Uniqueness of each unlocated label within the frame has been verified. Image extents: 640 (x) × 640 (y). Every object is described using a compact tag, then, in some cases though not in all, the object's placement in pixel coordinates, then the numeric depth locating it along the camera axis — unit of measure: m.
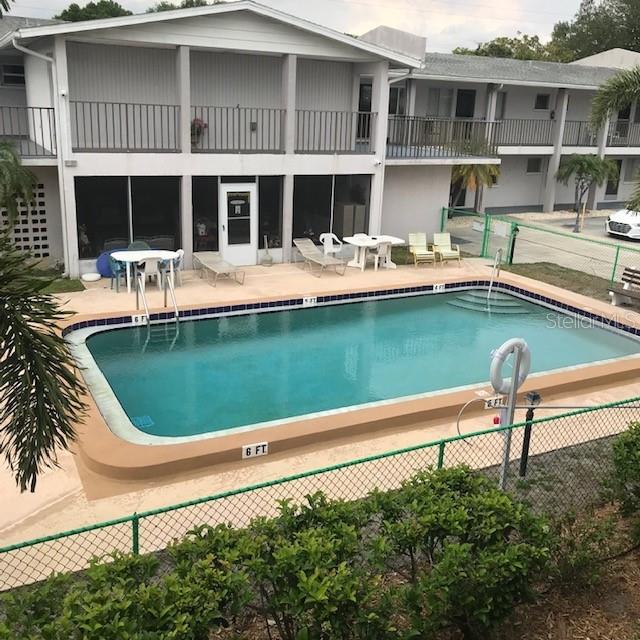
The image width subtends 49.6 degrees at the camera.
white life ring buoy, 6.67
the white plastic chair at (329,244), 17.31
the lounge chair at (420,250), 17.81
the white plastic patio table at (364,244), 17.08
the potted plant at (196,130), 16.80
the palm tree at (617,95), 14.42
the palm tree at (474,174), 22.53
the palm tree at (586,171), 25.53
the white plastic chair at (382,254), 17.28
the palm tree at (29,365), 4.49
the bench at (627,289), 14.76
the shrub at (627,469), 6.05
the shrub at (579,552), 5.25
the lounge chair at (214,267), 15.34
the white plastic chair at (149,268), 14.22
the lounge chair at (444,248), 18.03
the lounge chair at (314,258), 16.56
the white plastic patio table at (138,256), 13.95
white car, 22.45
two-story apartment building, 14.98
